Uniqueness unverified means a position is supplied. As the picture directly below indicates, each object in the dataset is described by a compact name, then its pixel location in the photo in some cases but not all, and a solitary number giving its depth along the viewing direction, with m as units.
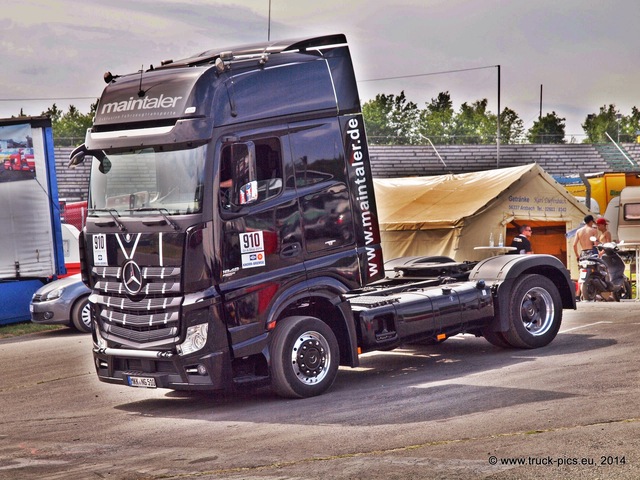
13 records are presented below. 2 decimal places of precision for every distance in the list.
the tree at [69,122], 101.62
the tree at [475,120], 107.31
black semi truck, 9.29
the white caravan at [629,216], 28.66
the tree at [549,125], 95.76
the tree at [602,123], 118.30
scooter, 19.80
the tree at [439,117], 101.33
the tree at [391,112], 94.81
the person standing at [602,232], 21.05
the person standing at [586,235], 20.28
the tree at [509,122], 101.12
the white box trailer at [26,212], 18.31
